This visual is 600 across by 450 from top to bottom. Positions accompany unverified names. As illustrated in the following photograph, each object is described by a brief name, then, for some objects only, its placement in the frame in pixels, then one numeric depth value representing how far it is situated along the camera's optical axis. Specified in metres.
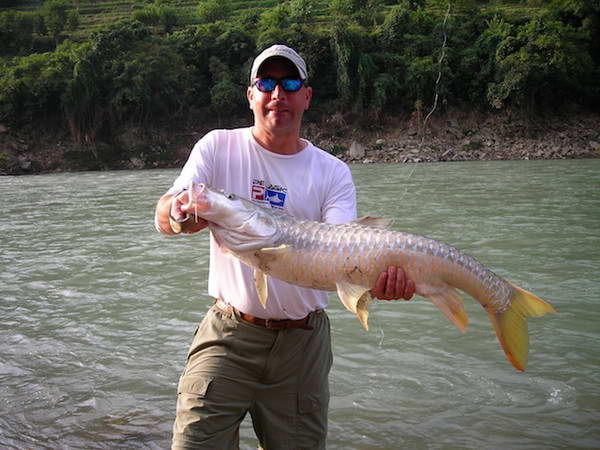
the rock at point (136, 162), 45.91
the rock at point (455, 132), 43.00
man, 3.12
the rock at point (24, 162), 43.34
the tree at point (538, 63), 42.06
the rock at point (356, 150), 42.38
